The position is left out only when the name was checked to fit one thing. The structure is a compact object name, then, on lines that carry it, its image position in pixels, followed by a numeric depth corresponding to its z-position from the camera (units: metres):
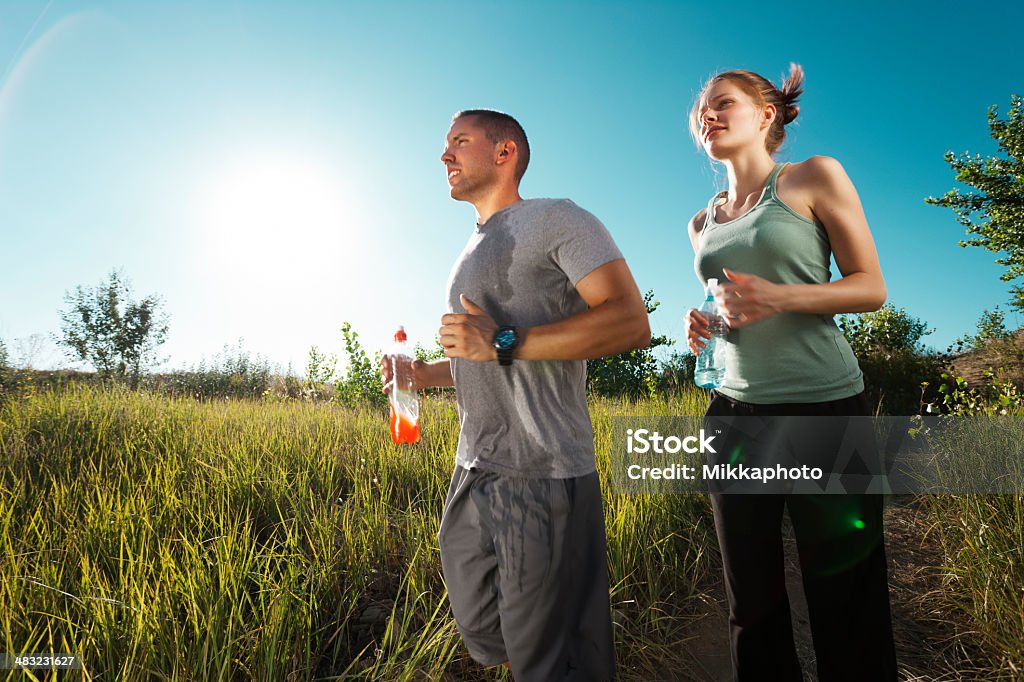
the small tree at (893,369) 8.82
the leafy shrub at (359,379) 8.47
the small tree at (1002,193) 19.61
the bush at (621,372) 10.71
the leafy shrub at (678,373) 7.58
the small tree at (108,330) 21.12
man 1.52
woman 1.66
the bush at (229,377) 15.48
